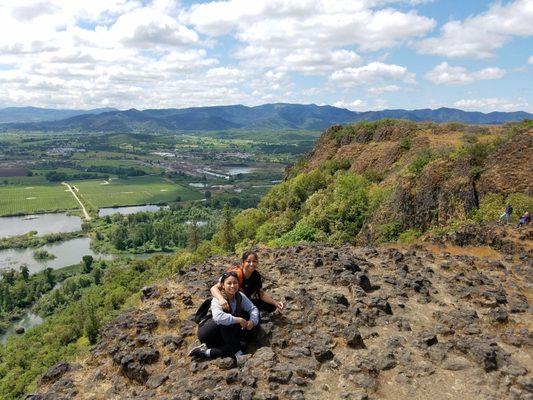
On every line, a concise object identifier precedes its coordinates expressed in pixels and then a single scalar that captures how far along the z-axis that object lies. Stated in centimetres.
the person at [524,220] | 2891
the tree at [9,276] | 13362
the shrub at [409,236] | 3634
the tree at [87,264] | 14838
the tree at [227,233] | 6884
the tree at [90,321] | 6625
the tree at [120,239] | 17725
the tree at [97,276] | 13412
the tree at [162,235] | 18550
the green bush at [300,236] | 4584
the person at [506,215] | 3080
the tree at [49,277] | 13738
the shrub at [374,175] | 5693
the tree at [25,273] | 13738
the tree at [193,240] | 9432
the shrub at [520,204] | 3121
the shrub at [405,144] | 6126
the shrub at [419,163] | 4347
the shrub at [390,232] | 3875
